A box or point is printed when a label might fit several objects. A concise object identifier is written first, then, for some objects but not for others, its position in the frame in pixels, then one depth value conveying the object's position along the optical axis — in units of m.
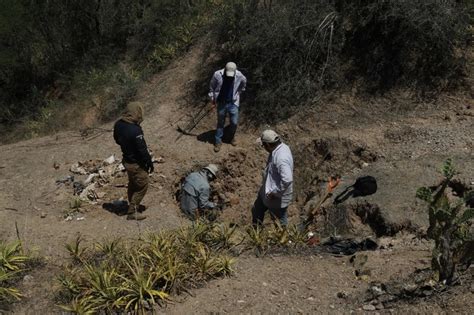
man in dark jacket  6.05
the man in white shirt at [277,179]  5.40
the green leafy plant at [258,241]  5.22
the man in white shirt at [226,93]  8.01
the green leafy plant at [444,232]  3.99
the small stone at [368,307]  4.03
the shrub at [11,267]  4.71
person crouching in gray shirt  6.68
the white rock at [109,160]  8.40
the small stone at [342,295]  4.27
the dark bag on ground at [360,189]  6.59
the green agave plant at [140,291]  4.25
